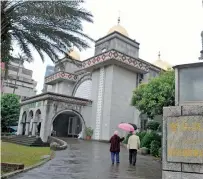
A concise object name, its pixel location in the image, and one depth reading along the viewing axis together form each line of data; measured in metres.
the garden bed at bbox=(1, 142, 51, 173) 11.18
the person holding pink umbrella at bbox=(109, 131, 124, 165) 11.19
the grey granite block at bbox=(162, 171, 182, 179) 5.36
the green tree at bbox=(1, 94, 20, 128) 37.44
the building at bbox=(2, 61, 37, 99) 58.03
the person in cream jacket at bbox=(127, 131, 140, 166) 11.20
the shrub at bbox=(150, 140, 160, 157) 16.83
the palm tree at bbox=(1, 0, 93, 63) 8.57
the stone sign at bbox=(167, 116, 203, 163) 5.30
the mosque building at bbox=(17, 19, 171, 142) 25.83
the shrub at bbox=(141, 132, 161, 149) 18.34
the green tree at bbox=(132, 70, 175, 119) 17.36
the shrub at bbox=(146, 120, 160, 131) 19.61
